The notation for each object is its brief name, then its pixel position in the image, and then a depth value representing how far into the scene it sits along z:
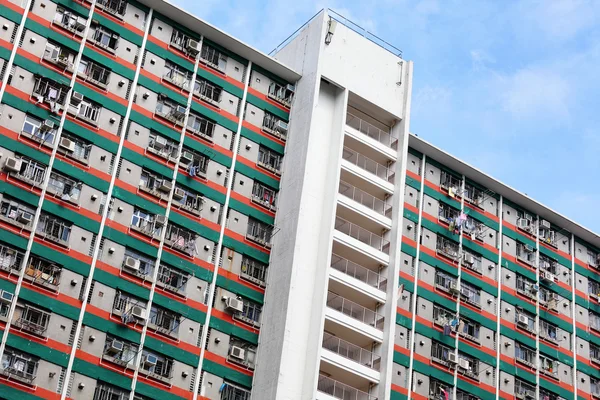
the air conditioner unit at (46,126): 53.69
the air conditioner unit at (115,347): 51.69
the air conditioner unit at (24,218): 51.72
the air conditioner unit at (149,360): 52.81
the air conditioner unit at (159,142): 57.62
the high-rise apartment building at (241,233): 52.28
